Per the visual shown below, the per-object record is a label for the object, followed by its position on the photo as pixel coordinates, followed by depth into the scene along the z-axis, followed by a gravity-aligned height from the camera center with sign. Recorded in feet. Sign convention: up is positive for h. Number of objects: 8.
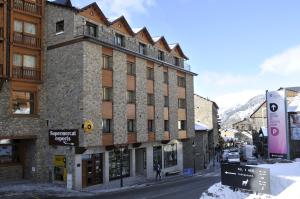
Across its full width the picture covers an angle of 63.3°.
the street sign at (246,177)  43.69 -11.35
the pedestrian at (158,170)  85.36 -17.88
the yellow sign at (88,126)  66.92 -1.54
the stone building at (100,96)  68.44 +7.59
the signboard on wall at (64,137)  67.24 -4.59
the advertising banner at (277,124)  65.23 -1.68
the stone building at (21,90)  66.67 +8.77
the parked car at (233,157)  114.67 -18.39
